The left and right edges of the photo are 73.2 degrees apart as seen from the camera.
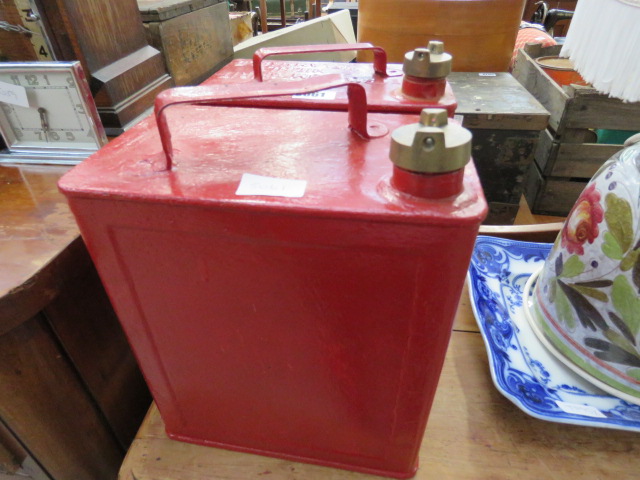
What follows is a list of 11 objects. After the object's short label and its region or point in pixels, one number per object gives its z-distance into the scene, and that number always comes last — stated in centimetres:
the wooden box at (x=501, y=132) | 110
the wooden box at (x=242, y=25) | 183
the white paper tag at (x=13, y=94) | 65
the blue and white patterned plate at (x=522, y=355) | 56
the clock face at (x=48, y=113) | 63
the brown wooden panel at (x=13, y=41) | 66
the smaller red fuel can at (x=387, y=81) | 52
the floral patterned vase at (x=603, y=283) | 52
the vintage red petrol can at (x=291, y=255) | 35
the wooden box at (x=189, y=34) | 89
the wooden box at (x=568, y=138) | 118
